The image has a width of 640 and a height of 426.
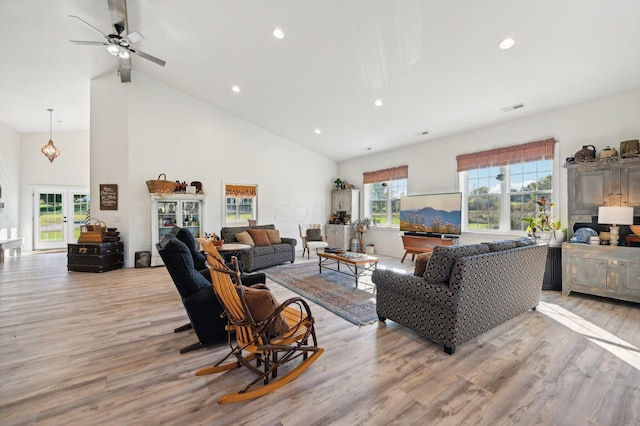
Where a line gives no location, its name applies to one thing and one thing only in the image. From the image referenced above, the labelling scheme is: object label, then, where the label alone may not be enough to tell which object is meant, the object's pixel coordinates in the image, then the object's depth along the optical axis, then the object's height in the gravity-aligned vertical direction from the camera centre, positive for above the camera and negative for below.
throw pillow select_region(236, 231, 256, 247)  5.64 -0.53
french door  7.82 +0.00
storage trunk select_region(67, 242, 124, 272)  5.25 -0.84
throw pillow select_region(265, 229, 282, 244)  6.18 -0.52
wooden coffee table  4.27 -0.76
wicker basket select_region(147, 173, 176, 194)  5.59 +0.58
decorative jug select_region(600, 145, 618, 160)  3.73 +0.83
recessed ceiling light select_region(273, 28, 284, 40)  3.66 +2.47
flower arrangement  4.30 -0.14
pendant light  6.26 +1.48
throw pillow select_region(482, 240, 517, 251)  2.71 -0.33
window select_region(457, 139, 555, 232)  4.66 +0.55
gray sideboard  3.42 -0.78
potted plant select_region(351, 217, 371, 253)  7.64 -0.39
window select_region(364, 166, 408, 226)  7.04 +0.54
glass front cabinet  5.80 -0.01
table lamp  3.43 -0.06
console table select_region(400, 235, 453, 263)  5.70 -0.66
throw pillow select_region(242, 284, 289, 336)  1.94 -0.68
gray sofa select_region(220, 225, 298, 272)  5.43 -0.83
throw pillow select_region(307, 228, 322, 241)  6.94 -0.56
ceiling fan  3.28 +2.36
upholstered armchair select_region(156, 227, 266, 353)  2.29 -0.72
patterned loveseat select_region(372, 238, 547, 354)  2.31 -0.74
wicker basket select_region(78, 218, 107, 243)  5.43 -0.38
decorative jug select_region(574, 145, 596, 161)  3.91 +0.86
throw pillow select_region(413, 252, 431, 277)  2.75 -0.53
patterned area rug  3.24 -1.16
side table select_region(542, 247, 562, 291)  4.14 -0.90
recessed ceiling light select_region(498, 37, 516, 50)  3.12 +1.98
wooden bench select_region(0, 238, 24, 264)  6.19 -0.78
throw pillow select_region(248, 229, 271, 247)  5.90 -0.52
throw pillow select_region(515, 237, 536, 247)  3.00 -0.34
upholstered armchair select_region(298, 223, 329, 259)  6.57 -0.67
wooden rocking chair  1.80 -0.87
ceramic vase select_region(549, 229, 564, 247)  4.18 -0.39
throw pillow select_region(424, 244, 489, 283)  2.34 -0.41
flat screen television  5.61 +0.00
